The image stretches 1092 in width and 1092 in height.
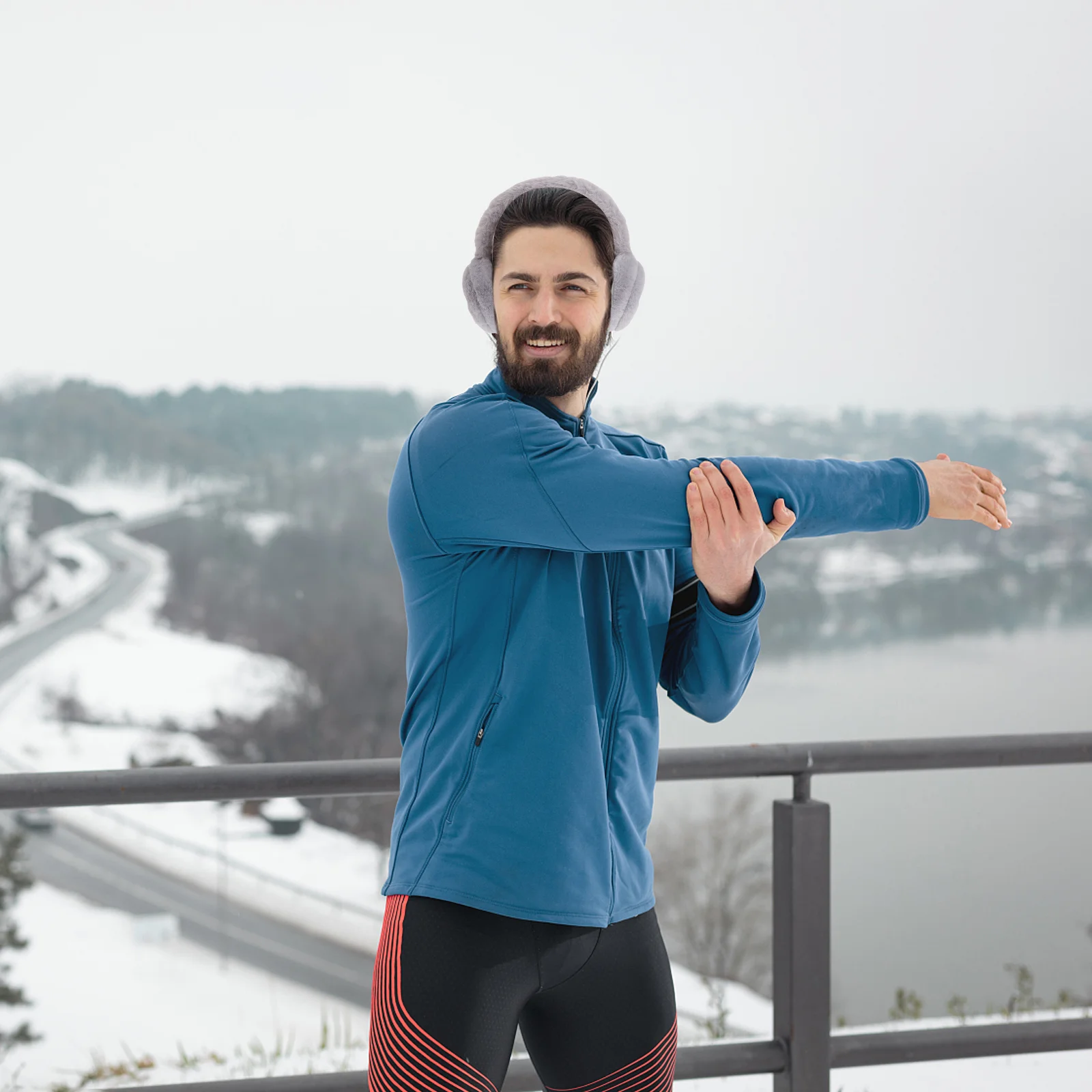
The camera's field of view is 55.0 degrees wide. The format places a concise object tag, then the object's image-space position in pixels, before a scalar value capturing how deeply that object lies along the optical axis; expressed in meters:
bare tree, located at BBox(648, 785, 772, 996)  18.22
